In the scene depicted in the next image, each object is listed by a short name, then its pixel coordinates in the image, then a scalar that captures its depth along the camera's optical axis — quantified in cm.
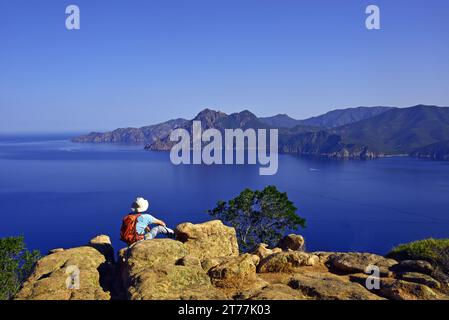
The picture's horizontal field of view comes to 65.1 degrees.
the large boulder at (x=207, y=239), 1439
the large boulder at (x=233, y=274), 1055
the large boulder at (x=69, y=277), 930
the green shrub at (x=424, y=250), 1420
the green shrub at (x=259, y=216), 3397
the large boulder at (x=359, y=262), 1309
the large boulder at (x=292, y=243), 2055
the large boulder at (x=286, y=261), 1283
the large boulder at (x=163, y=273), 884
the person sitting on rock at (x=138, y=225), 1259
